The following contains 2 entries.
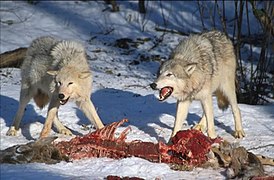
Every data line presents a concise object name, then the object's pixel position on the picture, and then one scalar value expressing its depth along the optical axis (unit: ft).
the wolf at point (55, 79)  49.14
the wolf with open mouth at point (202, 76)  47.57
